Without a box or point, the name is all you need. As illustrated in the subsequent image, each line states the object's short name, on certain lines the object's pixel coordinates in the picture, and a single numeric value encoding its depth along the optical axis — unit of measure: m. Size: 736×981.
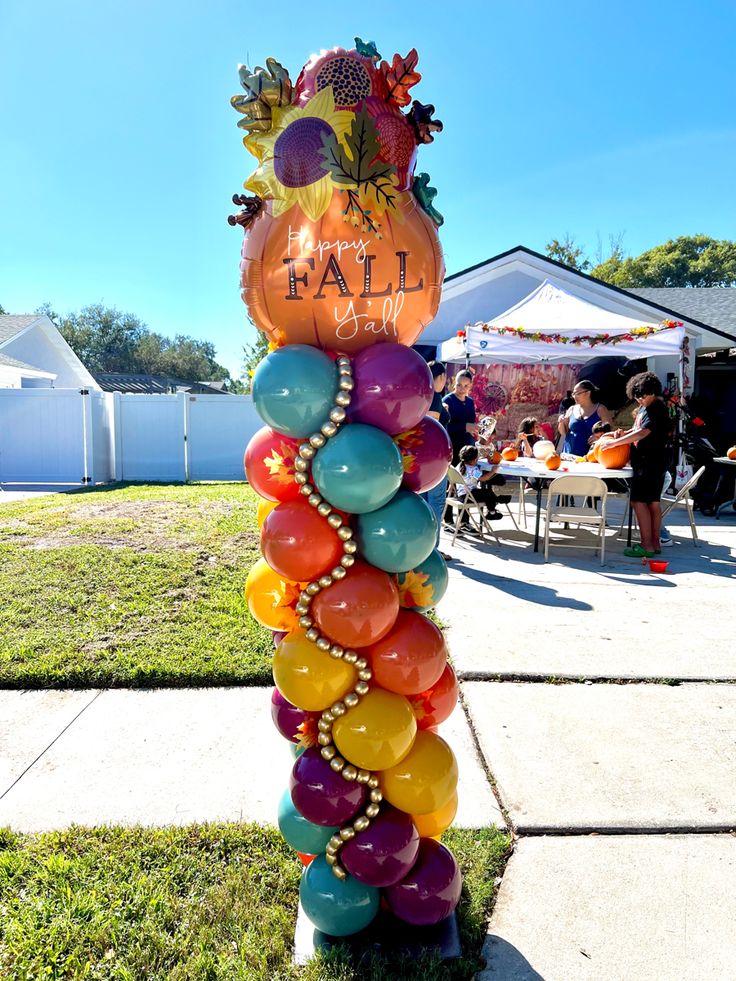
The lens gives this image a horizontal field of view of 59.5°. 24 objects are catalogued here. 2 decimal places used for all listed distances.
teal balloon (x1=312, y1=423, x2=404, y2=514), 1.76
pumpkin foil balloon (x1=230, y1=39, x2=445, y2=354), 1.79
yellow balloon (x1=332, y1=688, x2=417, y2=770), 1.85
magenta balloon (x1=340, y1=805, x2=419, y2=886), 1.90
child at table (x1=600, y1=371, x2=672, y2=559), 6.80
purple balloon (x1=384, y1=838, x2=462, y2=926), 1.97
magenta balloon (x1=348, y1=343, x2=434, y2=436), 1.81
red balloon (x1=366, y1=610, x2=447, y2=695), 1.89
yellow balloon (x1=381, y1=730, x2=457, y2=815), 1.92
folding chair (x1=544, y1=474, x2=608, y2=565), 6.75
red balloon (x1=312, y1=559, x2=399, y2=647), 1.81
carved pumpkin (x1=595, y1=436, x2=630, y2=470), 7.23
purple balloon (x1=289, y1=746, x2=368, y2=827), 1.90
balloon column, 1.80
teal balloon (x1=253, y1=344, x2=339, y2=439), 1.79
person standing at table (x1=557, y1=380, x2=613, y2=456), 8.01
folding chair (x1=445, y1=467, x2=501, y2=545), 7.33
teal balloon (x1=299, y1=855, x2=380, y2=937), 1.92
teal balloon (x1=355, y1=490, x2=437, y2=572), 1.86
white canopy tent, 9.10
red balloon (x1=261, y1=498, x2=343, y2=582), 1.82
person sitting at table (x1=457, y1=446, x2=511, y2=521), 7.39
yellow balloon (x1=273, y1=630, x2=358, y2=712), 1.86
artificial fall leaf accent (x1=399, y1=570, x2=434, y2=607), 2.06
